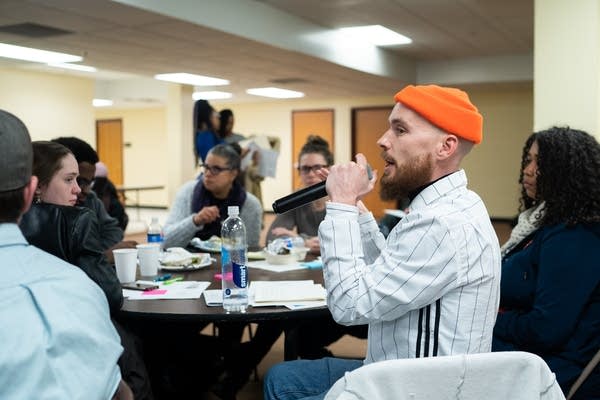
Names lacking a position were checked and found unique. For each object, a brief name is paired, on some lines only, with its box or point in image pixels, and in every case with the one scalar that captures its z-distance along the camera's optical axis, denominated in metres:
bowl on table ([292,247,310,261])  2.79
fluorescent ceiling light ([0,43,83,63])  6.50
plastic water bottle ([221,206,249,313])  1.97
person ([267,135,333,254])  3.36
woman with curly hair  1.86
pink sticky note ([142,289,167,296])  2.17
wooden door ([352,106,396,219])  12.19
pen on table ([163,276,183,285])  2.34
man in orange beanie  1.34
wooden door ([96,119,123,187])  15.16
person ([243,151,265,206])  6.10
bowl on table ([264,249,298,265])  2.73
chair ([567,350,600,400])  1.83
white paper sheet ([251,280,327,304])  2.05
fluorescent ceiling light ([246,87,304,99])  10.72
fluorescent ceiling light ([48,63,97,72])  8.61
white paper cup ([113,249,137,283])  2.28
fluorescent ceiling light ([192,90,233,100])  11.27
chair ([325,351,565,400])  1.04
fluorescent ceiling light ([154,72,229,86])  8.60
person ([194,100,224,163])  5.40
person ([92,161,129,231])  4.23
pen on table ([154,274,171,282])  2.38
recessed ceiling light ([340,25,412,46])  7.23
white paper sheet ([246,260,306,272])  2.64
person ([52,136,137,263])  3.00
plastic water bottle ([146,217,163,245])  2.65
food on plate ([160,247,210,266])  2.62
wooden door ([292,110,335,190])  12.86
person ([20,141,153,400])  1.71
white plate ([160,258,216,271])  2.59
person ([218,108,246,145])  5.70
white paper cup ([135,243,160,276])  2.42
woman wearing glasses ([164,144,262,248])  3.19
